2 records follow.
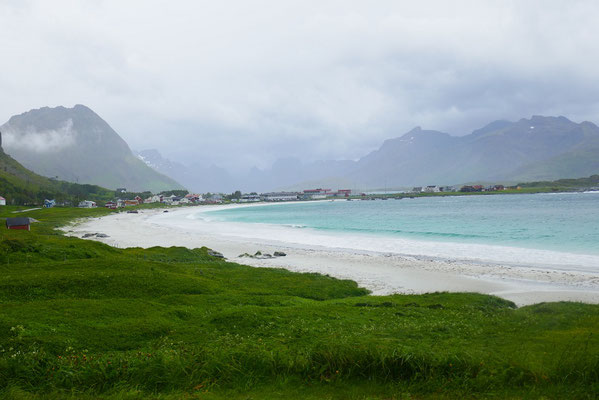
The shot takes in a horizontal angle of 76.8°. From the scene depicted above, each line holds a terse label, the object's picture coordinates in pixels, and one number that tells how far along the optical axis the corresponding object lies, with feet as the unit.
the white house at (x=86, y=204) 614.75
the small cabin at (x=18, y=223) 162.50
